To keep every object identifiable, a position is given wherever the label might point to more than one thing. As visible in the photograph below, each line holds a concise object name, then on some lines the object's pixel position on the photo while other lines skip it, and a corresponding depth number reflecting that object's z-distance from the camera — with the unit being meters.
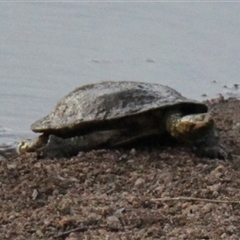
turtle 12.02
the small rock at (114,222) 9.04
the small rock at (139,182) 10.62
